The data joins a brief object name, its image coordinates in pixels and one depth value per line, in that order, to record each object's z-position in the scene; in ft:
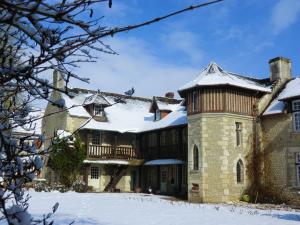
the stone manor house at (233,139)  74.33
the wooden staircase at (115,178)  100.91
